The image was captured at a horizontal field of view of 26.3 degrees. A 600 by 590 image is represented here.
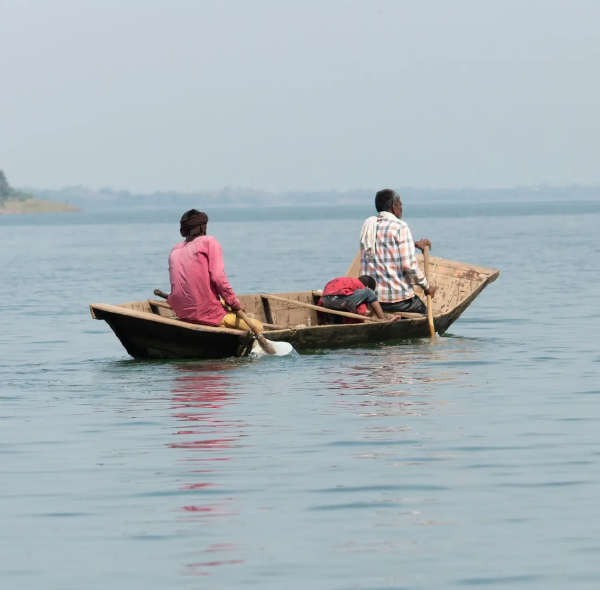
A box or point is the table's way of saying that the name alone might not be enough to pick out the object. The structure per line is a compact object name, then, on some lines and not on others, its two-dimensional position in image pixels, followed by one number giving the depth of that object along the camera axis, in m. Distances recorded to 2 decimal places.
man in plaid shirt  15.04
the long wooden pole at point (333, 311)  14.50
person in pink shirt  13.13
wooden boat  13.15
